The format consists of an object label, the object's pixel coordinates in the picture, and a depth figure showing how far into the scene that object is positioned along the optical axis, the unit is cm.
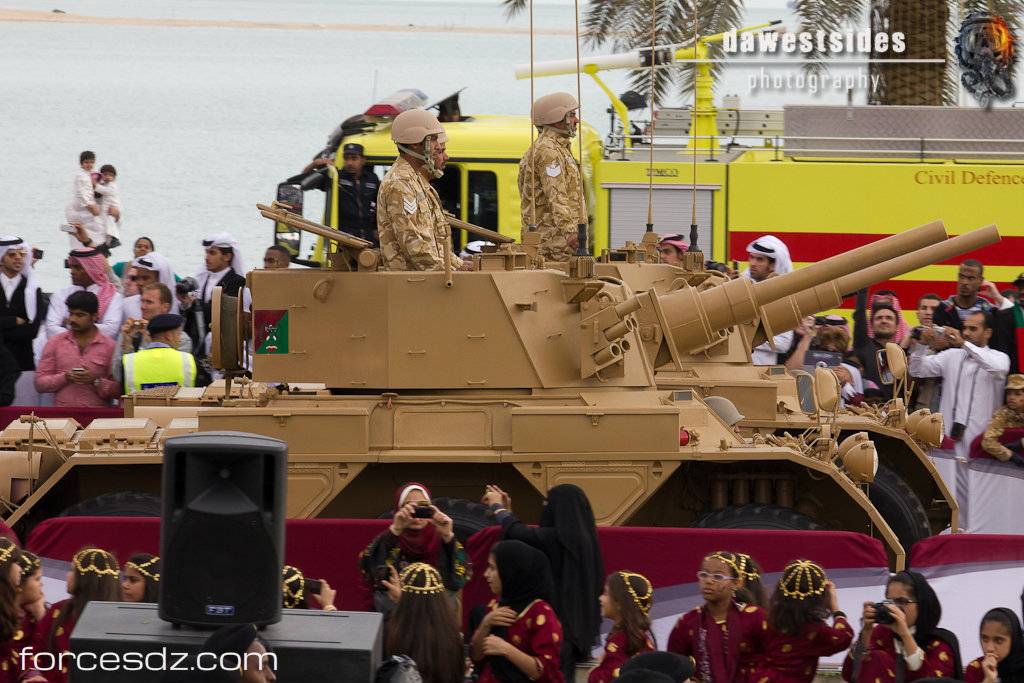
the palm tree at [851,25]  4106
